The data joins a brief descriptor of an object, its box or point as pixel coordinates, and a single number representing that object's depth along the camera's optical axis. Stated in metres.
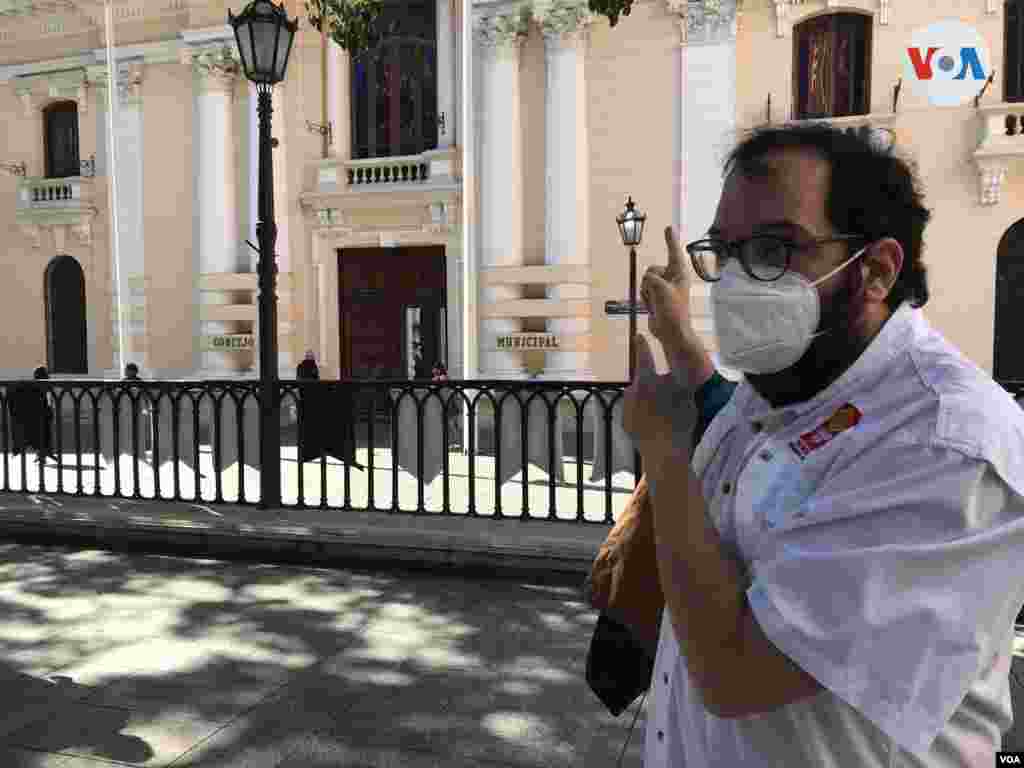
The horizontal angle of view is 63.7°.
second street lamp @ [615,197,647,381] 13.36
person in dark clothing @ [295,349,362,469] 7.39
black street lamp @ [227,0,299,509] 7.30
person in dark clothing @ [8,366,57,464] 8.14
